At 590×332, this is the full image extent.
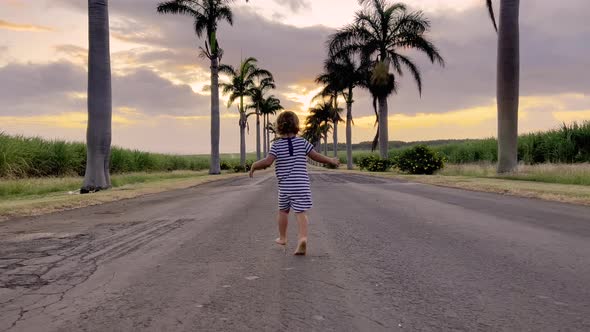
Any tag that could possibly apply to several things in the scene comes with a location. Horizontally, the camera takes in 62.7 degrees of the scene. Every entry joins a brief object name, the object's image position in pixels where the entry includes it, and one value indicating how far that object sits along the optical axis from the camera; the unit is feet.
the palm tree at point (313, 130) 269.42
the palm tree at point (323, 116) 220.43
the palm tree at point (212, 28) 114.21
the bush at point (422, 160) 85.66
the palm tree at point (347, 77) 141.38
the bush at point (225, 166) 149.07
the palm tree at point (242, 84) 165.48
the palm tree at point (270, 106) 216.08
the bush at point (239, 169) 143.52
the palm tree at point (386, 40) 109.70
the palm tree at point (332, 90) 149.89
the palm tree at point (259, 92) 184.91
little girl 18.11
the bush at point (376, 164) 112.47
